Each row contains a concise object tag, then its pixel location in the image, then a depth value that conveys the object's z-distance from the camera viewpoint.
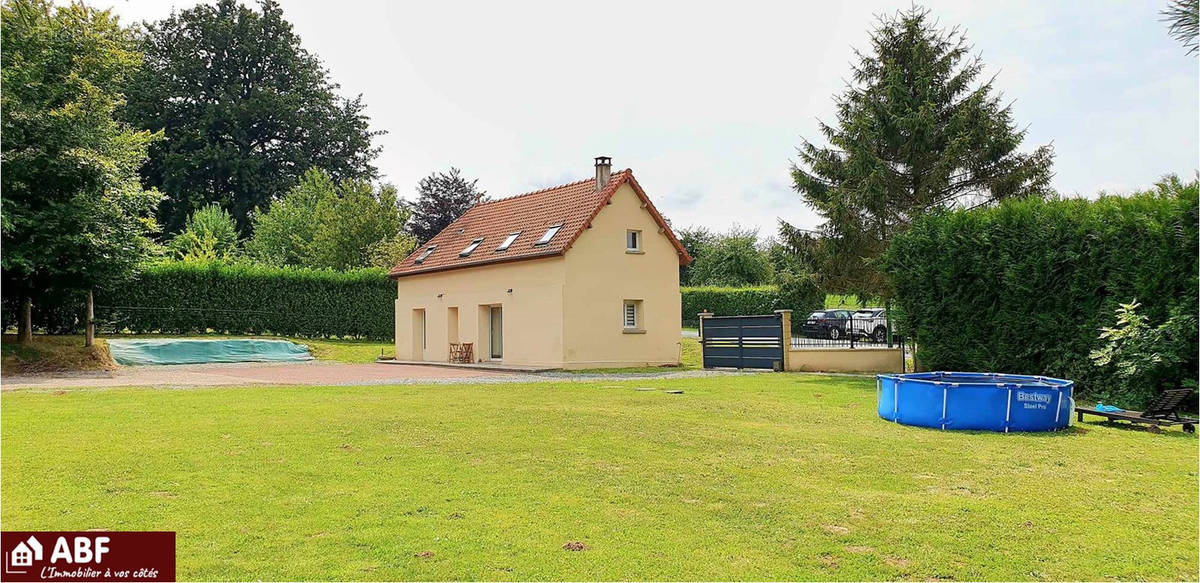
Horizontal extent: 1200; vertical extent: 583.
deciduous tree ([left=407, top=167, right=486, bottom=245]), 59.69
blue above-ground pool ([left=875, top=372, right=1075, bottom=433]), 12.50
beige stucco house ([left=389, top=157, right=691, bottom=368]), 29.98
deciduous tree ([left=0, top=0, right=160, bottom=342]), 24.47
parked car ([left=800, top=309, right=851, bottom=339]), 45.38
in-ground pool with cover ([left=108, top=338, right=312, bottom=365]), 30.41
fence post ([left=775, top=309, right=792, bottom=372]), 28.27
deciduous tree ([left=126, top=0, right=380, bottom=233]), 59.16
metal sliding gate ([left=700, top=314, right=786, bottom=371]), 28.60
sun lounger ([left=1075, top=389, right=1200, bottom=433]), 12.85
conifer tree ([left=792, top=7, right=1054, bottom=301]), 25.97
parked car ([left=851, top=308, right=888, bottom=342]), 33.56
